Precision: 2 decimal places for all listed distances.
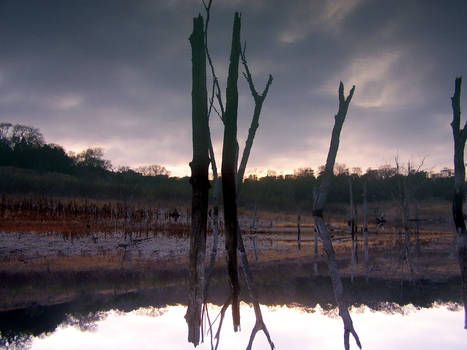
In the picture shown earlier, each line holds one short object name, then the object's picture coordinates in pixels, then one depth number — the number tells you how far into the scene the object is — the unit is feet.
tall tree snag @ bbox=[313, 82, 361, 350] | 20.34
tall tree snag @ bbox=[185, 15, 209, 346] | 19.75
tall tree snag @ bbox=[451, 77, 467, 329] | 21.68
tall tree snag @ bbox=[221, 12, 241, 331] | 19.36
